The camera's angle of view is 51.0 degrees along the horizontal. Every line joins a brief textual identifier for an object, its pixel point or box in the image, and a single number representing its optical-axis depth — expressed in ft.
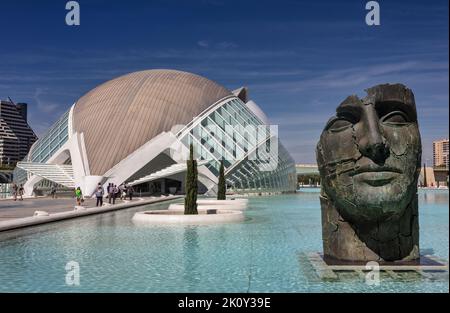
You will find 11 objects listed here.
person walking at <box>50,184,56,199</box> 122.27
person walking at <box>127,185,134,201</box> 104.26
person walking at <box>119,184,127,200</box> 114.25
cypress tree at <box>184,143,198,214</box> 56.54
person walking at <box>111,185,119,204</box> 87.45
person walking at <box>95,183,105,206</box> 77.61
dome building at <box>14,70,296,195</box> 129.39
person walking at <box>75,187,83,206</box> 77.69
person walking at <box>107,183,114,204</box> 87.65
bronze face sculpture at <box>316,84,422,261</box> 24.47
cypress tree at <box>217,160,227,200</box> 90.74
